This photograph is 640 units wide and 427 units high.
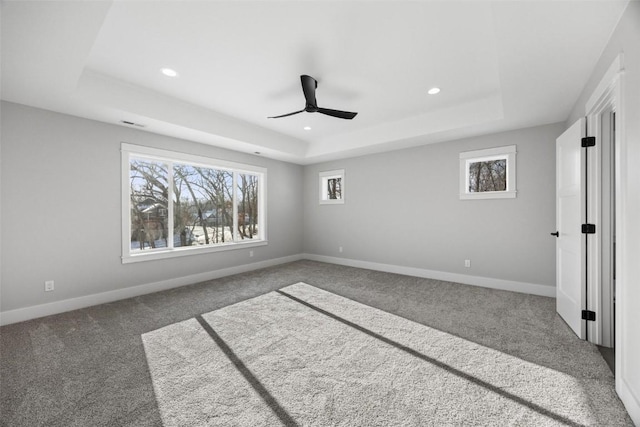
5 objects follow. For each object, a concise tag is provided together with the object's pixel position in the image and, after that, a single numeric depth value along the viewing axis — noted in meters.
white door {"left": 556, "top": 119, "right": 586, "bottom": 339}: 2.47
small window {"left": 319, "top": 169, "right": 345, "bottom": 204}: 5.99
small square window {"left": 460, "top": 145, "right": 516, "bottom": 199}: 4.00
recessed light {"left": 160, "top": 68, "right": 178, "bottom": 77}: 2.82
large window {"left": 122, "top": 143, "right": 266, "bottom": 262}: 3.96
